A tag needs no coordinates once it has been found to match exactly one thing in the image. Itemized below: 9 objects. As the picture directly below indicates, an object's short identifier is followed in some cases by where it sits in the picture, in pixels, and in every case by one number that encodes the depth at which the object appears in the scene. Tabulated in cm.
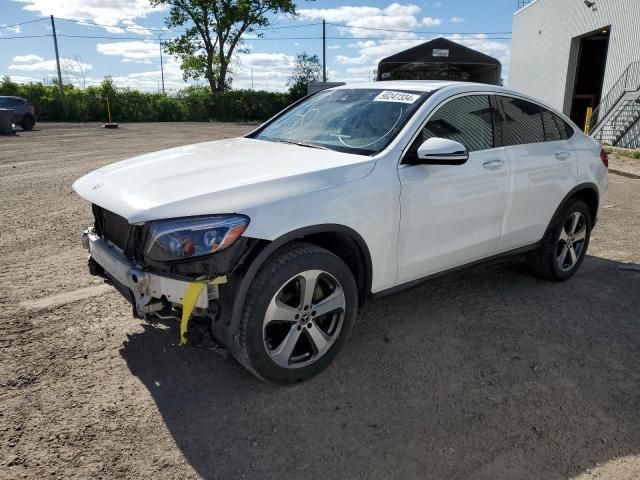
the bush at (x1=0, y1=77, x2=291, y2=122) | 3597
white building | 2205
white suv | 268
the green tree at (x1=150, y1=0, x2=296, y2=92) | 4406
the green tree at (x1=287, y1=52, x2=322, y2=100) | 4331
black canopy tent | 1928
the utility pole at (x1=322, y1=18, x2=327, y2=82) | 4451
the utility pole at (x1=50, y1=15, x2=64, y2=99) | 3980
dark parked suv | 2298
